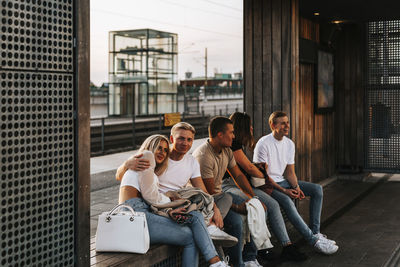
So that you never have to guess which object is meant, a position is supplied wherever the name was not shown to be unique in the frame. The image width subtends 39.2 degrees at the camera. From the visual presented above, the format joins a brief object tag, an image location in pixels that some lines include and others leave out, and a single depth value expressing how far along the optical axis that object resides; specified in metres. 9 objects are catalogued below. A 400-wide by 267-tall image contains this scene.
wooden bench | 3.72
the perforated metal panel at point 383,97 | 10.36
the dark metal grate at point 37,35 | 2.96
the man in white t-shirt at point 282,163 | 5.79
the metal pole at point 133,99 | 24.47
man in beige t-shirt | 4.88
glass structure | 24.48
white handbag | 3.85
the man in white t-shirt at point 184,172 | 4.55
